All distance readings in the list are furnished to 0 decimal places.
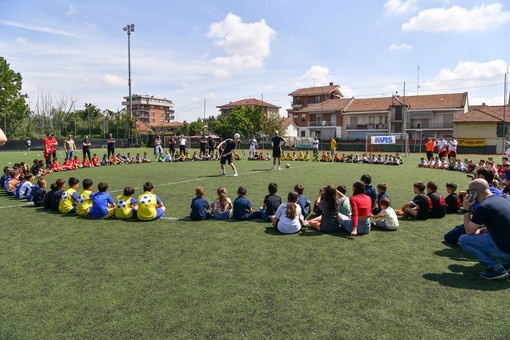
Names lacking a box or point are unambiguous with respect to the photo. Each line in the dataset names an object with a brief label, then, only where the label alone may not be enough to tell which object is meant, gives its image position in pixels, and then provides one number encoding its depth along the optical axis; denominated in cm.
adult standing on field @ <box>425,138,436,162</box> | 2488
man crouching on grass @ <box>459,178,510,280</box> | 493
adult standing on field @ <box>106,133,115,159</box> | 2572
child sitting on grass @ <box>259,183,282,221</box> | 846
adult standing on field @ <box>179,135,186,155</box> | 2914
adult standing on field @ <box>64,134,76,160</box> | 2231
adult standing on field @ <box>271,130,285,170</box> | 2000
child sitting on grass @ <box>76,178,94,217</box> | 905
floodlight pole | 5672
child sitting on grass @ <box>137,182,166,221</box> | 851
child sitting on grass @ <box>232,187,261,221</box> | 851
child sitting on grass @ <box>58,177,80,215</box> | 933
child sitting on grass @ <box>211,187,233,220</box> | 868
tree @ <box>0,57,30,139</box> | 5809
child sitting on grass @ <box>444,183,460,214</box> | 930
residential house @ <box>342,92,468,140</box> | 5992
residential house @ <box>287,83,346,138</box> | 7081
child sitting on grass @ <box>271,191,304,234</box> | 751
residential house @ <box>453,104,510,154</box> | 4472
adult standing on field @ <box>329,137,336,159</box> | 2930
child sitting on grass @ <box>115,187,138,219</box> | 864
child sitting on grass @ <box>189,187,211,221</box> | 859
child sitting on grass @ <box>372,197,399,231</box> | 771
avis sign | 3615
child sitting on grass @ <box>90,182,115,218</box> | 874
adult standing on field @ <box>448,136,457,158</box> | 2449
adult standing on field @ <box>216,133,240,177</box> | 1764
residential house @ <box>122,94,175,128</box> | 13912
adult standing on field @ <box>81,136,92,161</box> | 2325
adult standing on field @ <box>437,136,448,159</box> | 2470
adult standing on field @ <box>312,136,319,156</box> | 3139
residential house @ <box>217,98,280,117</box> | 9619
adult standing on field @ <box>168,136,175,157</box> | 2953
